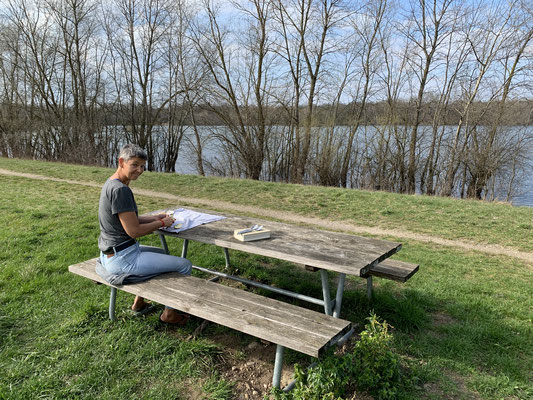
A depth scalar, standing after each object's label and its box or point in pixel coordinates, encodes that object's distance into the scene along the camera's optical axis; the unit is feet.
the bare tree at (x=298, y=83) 59.41
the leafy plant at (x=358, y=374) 7.04
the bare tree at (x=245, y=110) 64.90
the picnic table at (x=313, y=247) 9.09
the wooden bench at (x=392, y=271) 11.24
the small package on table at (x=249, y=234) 10.40
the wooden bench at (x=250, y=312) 7.17
